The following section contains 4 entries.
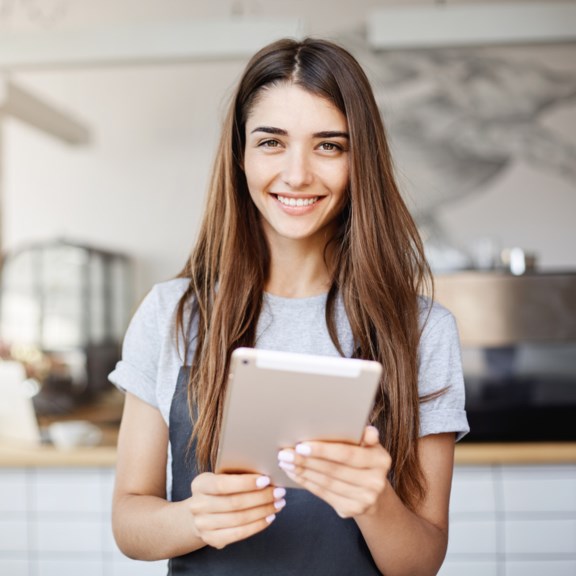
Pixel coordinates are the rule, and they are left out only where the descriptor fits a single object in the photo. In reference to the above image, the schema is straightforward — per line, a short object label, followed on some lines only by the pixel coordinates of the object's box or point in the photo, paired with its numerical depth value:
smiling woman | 1.07
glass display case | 3.96
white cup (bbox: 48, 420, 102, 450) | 2.74
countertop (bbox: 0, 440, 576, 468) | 2.43
